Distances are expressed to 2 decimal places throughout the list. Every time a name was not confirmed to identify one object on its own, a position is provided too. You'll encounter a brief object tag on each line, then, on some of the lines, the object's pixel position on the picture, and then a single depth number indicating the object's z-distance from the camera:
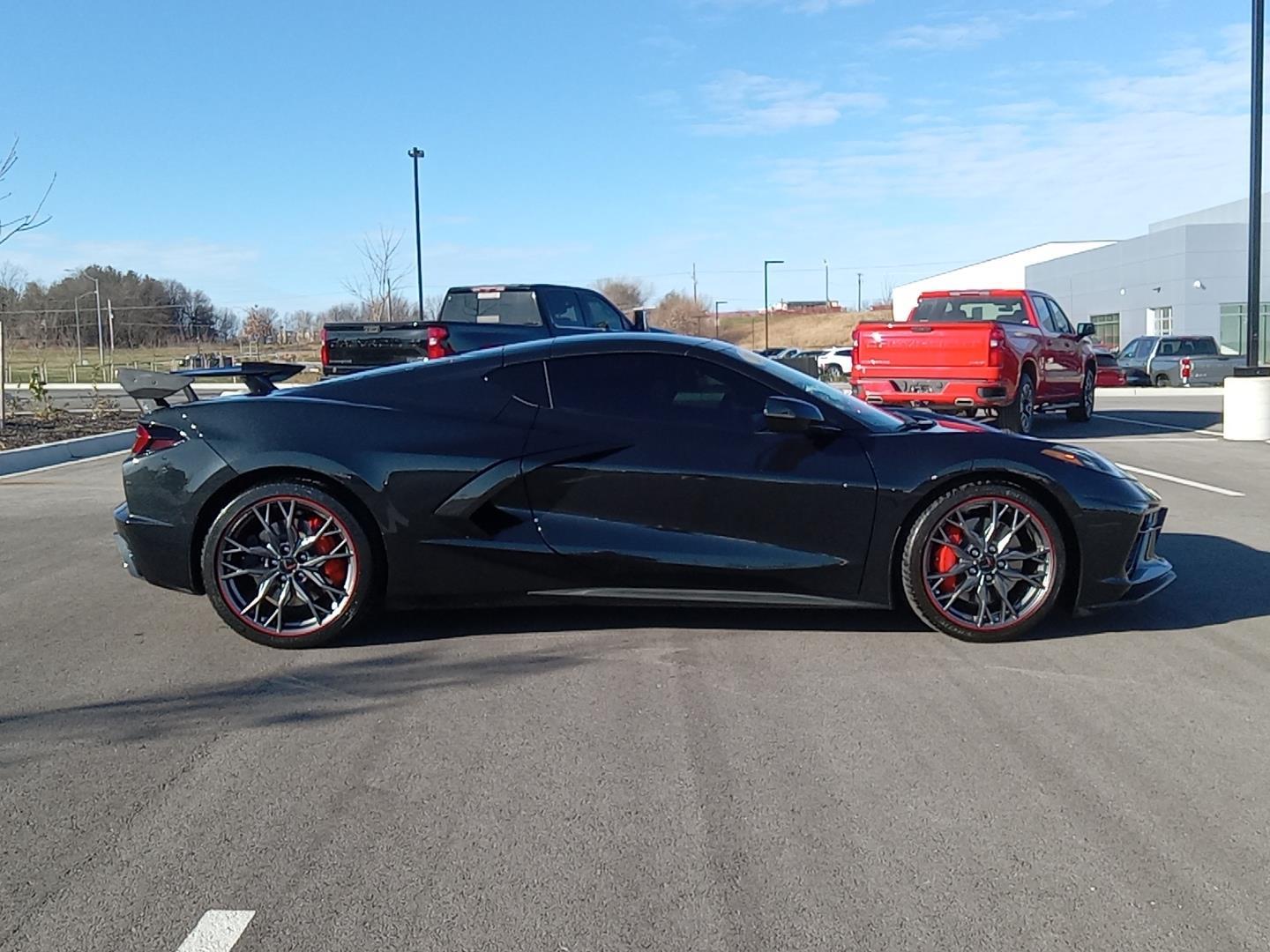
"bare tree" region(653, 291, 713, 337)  77.56
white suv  39.34
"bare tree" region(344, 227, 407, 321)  38.38
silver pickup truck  28.16
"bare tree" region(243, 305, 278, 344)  66.44
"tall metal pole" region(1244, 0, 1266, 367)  14.19
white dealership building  48.16
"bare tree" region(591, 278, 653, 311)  74.69
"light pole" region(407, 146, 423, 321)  36.22
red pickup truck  12.85
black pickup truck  13.09
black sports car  5.20
